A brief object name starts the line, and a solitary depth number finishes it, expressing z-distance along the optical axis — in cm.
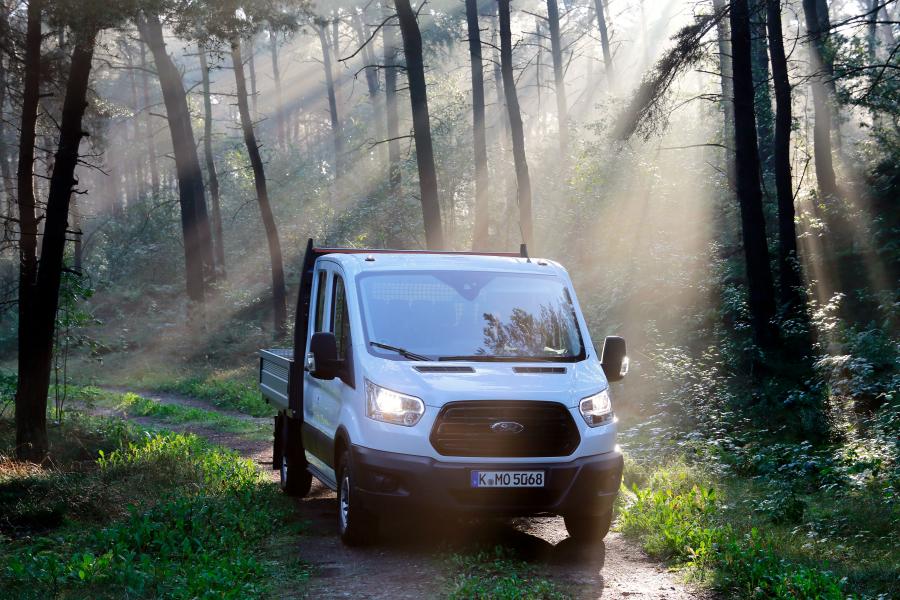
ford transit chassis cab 731
